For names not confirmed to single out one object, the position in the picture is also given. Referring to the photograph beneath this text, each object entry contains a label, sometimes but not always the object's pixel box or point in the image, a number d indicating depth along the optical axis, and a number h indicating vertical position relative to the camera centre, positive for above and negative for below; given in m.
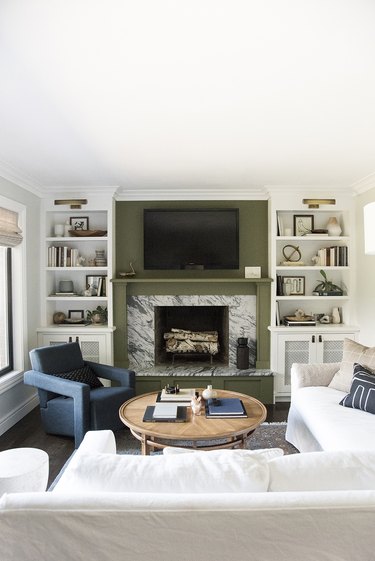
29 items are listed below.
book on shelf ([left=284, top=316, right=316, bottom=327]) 4.62 -0.46
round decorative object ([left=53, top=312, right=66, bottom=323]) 4.80 -0.40
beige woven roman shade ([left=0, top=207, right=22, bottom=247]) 3.70 +0.54
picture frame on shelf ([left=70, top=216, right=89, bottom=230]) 4.88 +0.76
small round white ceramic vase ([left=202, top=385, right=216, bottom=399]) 3.14 -0.88
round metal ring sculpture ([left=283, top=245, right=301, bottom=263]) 4.93 +0.35
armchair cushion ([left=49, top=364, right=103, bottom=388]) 3.71 -0.87
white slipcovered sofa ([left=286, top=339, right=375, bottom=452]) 2.52 -0.93
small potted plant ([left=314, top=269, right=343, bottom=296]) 4.72 -0.09
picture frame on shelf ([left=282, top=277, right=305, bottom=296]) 4.89 -0.05
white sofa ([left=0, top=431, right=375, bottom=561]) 1.26 -0.77
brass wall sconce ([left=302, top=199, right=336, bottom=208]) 4.58 +0.91
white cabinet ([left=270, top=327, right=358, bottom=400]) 4.56 -0.75
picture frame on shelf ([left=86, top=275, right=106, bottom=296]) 4.74 +0.00
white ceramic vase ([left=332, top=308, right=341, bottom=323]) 4.84 -0.43
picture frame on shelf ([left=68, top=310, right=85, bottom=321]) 4.98 -0.37
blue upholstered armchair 3.32 -0.96
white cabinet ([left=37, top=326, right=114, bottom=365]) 4.52 -0.61
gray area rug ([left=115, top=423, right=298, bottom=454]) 3.31 -1.38
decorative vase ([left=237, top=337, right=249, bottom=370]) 4.61 -0.85
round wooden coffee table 2.60 -0.98
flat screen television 4.68 +0.53
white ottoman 2.17 -1.04
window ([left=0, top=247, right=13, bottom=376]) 4.04 -0.26
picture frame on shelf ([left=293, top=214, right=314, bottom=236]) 4.87 +0.70
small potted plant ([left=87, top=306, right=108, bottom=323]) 4.79 -0.38
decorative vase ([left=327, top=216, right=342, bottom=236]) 4.72 +0.63
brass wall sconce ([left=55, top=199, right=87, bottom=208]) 4.57 +0.94
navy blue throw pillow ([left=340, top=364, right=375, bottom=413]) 2.83 -0.81
